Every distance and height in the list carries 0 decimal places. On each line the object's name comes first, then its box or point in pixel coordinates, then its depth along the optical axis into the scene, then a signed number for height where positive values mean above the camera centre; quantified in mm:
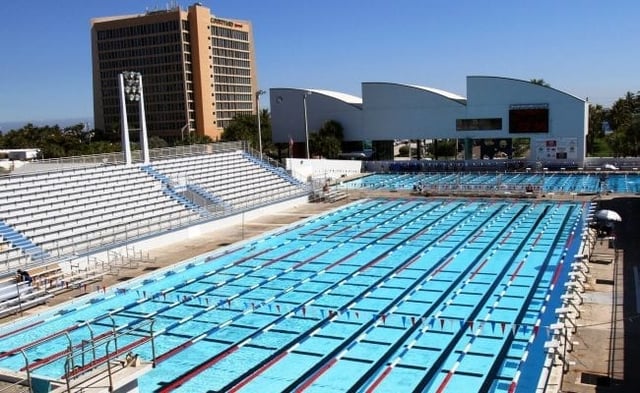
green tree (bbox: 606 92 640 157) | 49094 -383
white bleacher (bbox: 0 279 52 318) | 14568 -3502
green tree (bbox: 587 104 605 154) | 67606 +1450
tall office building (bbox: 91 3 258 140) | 102438 +14425
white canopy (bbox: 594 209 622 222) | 19328 -2607
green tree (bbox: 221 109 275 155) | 64825 +1721
